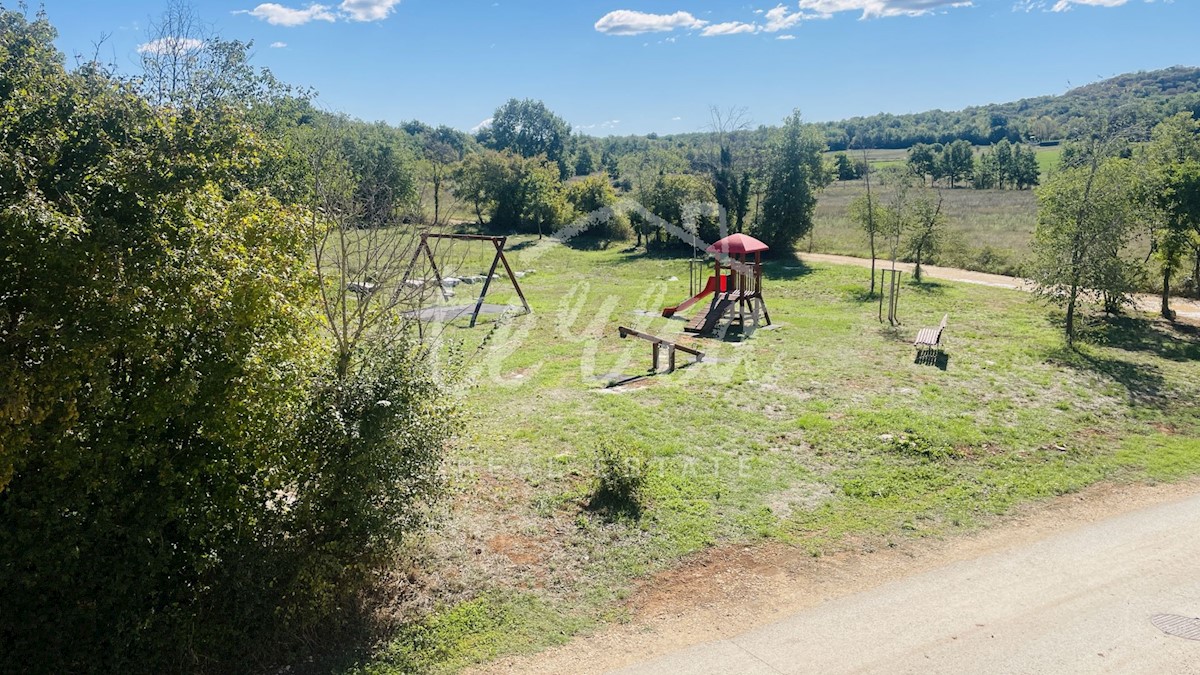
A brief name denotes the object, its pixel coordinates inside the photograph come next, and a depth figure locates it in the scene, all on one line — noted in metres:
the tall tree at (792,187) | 36.78
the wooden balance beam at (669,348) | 16.42
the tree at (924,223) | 28.02
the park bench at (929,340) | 16.97
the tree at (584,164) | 108.75
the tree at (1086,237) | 17.45
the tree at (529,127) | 104.81
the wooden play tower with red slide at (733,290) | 20.30
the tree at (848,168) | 72.71
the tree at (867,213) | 28.33
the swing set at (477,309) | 22.51
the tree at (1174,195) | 19.55
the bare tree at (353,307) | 7.83
